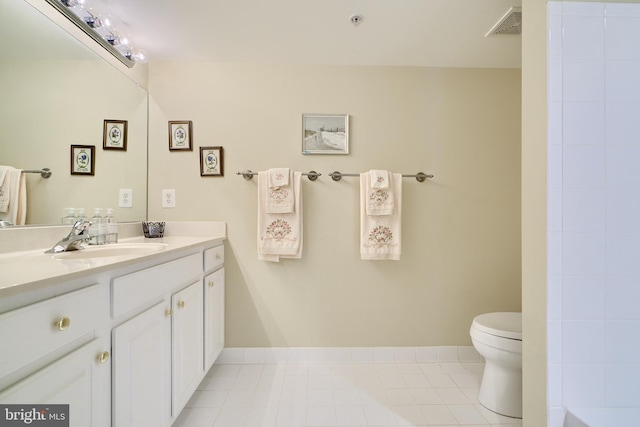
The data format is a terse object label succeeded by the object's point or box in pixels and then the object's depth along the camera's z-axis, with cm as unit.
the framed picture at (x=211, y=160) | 180
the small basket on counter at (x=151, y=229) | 170
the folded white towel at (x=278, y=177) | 171
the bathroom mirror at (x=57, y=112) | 105
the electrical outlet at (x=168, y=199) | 181
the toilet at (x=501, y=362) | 129
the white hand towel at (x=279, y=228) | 174
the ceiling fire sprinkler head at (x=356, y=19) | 140
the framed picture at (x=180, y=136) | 181
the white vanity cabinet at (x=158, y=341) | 84
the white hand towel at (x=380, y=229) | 175
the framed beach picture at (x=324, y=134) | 182
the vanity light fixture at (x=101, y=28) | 119
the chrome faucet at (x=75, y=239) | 107
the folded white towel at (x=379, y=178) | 173
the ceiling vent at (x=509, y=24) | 136
